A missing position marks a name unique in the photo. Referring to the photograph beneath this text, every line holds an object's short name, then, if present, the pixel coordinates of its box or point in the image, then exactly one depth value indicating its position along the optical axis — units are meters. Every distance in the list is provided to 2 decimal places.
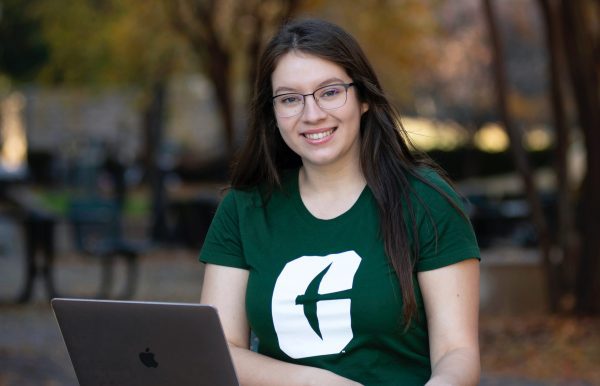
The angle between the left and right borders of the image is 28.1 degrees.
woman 3.21
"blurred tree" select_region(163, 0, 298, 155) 16.42
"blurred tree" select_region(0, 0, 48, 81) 31.81
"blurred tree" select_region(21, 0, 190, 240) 17.06
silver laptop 2.79
